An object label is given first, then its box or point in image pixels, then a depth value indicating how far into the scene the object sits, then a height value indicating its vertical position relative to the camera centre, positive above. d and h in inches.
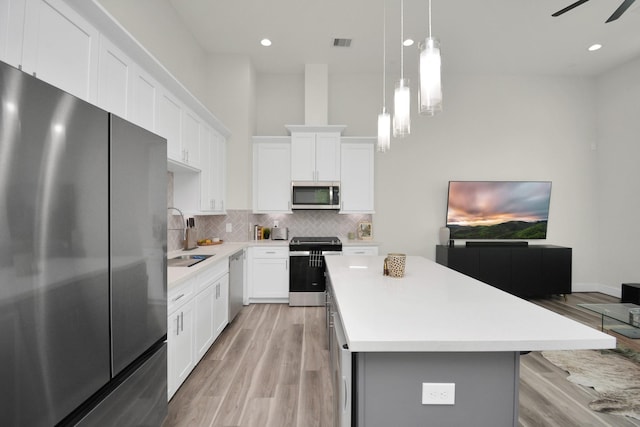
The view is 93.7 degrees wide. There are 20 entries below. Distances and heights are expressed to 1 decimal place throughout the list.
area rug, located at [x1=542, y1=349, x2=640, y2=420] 83.0 -52.4
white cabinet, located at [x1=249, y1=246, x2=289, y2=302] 174.9 -33.3
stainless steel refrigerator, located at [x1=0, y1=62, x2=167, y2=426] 30.1 -5.9
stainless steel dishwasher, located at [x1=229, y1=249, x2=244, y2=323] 138.9 -32.6
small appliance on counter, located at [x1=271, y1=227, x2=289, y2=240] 191.8 -10.9
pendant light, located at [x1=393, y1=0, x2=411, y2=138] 72.1 +26.6
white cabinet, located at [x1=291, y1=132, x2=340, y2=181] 183.5 +37.4
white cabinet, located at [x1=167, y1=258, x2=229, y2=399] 80.6 -33.4
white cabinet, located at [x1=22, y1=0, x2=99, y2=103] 49.2 +31.1
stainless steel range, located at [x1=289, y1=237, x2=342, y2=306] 171.5 -32.1
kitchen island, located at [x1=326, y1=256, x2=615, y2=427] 41.1 -21.3
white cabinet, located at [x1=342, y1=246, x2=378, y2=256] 174.4 -19.9
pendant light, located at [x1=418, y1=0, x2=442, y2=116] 54.3 +26.0
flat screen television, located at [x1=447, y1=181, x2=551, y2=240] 200.5 +5.4
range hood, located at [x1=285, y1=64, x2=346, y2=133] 189.2 +77.7
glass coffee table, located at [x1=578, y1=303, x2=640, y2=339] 109.8 -38.5
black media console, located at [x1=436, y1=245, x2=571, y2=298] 185.6 -31.6
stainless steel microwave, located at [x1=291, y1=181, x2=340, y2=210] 182.2 +12.8
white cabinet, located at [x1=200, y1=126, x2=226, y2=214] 142.2 +23.7
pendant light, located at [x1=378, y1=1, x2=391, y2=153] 90.3 +26.2
